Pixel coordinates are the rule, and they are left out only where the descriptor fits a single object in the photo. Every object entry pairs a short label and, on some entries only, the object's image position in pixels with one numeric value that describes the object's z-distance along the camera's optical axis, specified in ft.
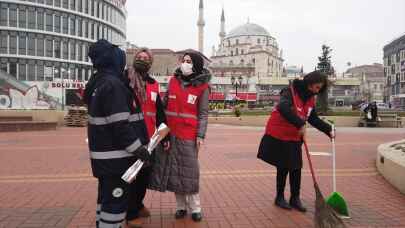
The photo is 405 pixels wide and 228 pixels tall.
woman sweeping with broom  15.61
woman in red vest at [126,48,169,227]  13.62
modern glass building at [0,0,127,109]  158.81
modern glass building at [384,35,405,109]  243.60
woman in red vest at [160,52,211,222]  14.16
